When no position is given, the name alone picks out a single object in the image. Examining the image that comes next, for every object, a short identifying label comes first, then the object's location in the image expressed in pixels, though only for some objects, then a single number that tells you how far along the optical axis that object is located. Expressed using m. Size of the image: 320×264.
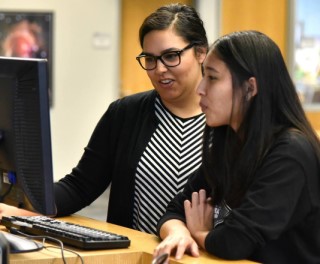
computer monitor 2.47
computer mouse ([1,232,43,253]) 2.48
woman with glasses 3.32
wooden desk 2.52
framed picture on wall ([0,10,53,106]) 9.13
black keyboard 2.64
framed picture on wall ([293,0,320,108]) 9.19
